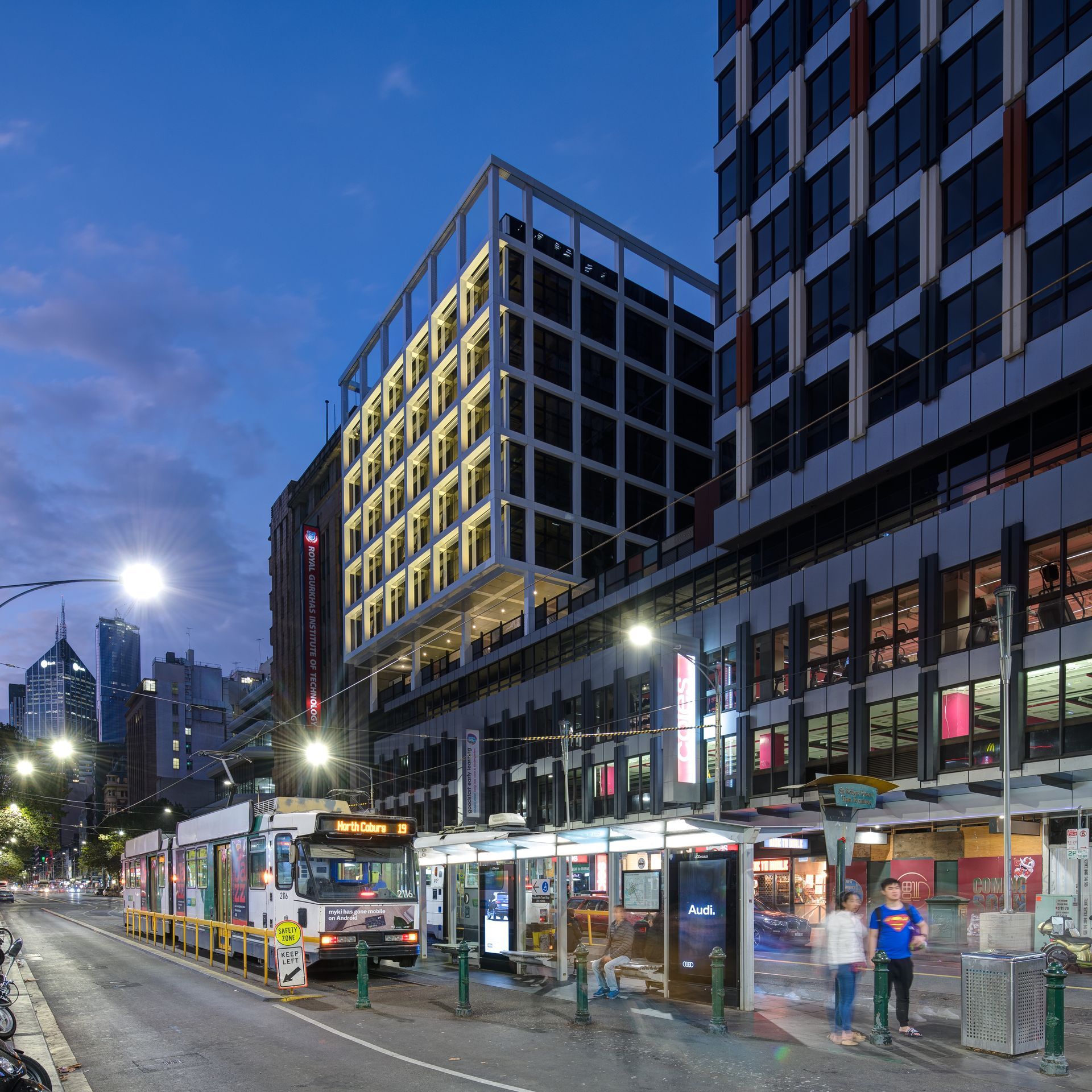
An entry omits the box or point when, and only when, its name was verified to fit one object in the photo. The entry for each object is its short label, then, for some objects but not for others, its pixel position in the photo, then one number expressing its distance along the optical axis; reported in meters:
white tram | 22.06
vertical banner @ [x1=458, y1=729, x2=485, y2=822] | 59.16
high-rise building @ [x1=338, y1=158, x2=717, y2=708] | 58.47
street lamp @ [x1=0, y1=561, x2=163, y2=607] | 19.61
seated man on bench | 18.05
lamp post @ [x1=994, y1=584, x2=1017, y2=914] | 23.89
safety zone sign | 19.11
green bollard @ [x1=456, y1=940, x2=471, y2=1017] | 16.17
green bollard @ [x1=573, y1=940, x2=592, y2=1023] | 15.27
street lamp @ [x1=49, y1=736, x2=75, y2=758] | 36.84
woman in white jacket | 13.38
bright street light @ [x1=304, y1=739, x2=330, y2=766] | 71.88
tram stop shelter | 16.73
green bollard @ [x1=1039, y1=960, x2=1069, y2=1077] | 11.40
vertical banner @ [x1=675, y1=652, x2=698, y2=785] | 39.19
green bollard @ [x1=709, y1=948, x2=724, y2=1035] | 14.01
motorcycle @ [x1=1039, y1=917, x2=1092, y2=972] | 23.84
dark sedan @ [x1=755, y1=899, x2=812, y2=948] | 34.25
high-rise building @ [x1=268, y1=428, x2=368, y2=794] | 80.94
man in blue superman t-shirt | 13.82
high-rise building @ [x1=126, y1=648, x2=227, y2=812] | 170.88
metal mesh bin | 12.53
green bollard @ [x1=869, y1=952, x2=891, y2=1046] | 13.45
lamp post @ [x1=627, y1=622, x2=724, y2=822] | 27.60
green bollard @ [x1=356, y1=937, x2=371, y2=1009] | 17.38
